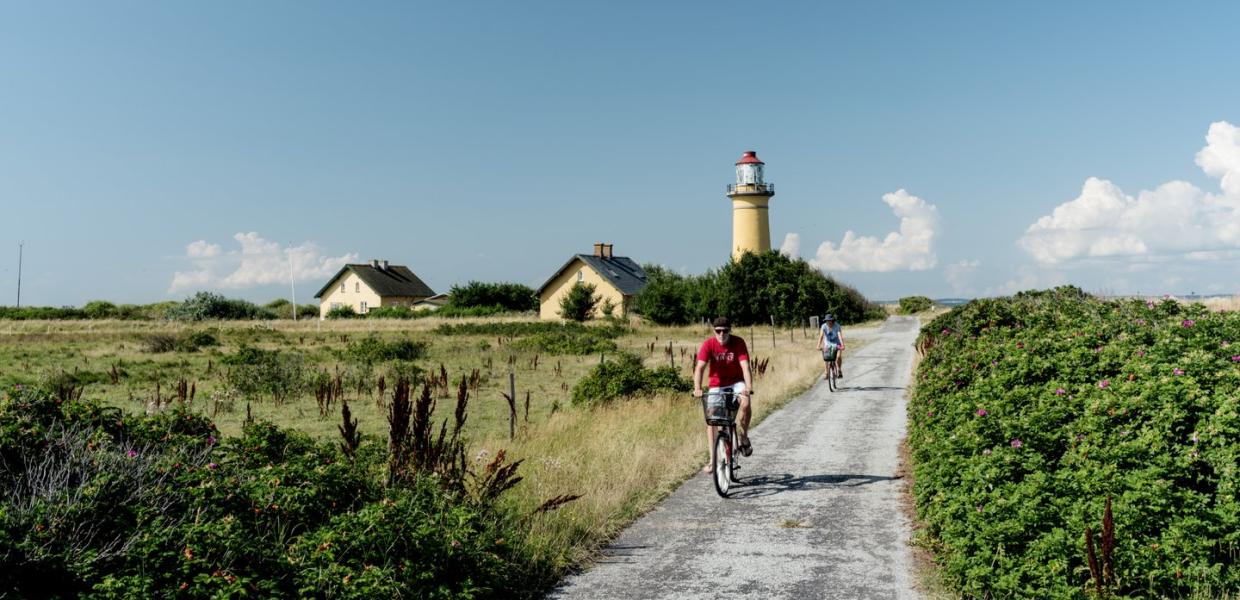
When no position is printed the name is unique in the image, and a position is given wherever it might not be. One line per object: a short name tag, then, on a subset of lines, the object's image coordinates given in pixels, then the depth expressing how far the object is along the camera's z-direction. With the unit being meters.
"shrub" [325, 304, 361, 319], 75.94
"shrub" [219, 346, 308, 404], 21.23
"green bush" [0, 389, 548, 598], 4.59
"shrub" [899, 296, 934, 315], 83.50
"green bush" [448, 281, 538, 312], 75.31
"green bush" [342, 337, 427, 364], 31.23
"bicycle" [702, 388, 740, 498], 8.68
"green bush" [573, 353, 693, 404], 16.84
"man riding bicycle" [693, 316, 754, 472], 9.05
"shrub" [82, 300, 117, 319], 74.06
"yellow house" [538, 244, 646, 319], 63.81
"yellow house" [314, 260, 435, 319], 78.81
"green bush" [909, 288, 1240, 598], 5.22
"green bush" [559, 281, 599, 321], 63.47
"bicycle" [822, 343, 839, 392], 19.11
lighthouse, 57.88
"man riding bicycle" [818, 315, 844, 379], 19.02
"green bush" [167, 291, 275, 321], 72.19
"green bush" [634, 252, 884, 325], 54.19
